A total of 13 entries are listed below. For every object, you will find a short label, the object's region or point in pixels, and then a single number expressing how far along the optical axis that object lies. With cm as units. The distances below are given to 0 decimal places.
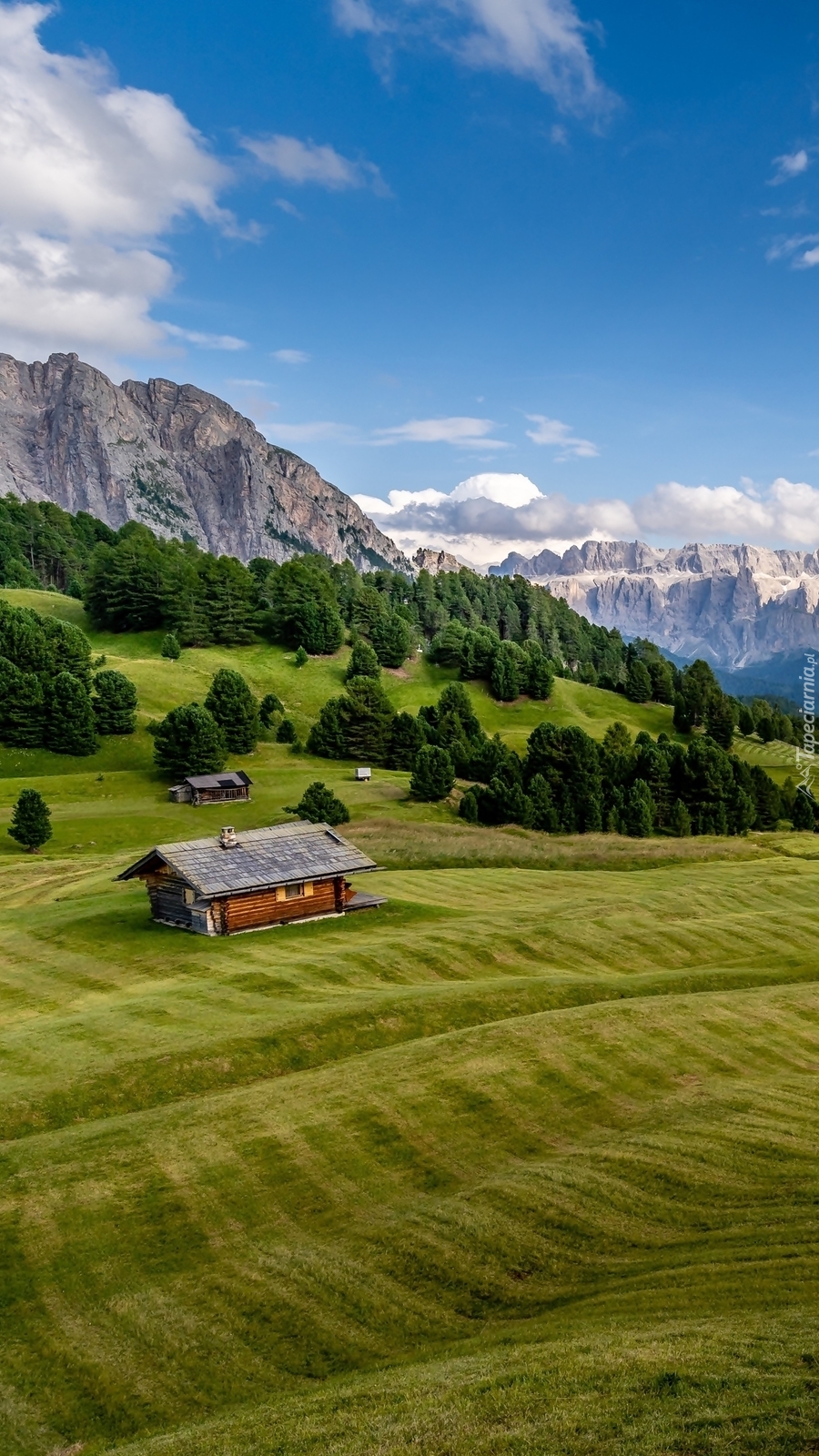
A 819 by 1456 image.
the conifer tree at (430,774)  9138
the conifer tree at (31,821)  6994
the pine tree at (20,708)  10206
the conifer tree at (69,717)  10194
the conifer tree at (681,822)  9469
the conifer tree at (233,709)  10675
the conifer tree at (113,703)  10700
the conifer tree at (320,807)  7812
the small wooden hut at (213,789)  8694
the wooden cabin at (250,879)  4609
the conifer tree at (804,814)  10356
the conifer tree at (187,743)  9575
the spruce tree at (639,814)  9211
